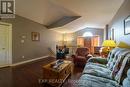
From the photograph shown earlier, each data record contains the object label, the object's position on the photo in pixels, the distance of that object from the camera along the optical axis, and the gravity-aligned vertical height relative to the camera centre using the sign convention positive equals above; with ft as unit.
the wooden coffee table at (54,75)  5.33 -2.82
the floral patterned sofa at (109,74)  3.35 -2.05
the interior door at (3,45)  8.60 -0.28
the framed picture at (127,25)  5.35 +1.60
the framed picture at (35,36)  12.25 +1.46
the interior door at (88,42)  19.10 +0.37
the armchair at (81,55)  9.43 -2.11
